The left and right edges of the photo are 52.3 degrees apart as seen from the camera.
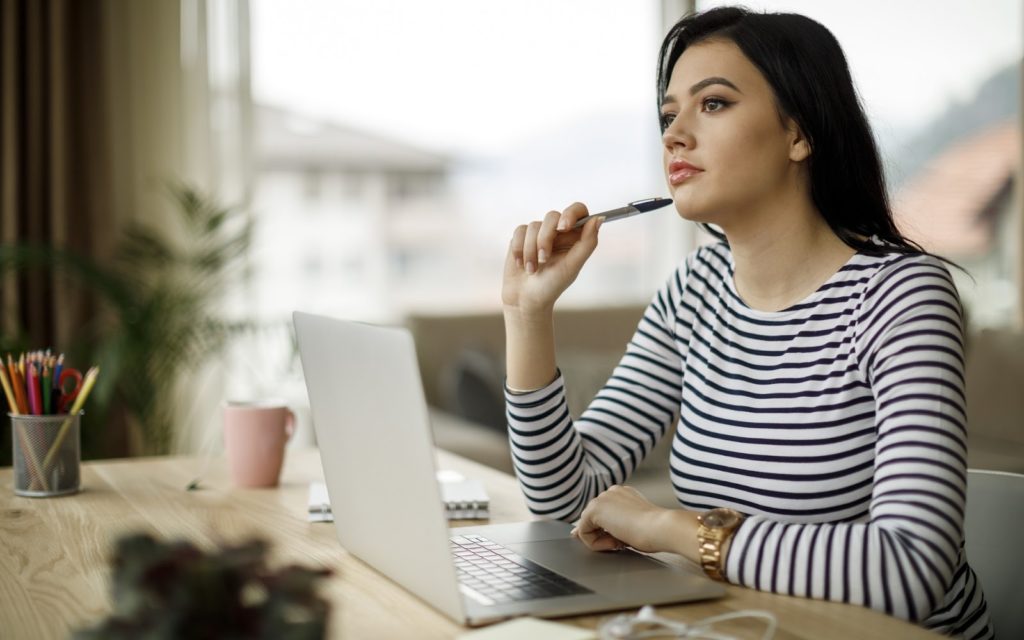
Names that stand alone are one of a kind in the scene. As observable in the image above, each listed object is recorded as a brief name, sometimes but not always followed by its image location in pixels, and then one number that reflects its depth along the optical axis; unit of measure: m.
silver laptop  0.77
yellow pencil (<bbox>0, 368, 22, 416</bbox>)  1.27
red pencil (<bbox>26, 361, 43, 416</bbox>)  1.26
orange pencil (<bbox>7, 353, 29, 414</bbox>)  1.26
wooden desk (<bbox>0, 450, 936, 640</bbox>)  0.81
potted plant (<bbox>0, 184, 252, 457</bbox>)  2.82
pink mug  1.35
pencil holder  1.27
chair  1.17
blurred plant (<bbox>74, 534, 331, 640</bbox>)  0.56
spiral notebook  1.19
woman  1.09
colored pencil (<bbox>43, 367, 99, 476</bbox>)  1.28
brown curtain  2.97
